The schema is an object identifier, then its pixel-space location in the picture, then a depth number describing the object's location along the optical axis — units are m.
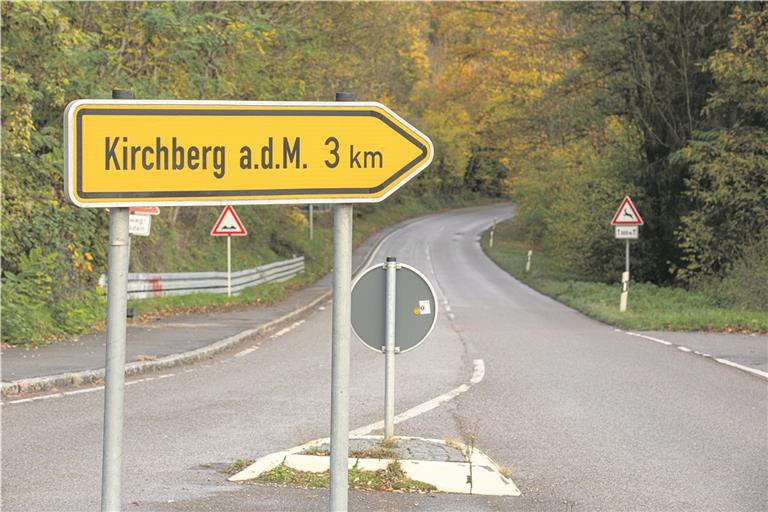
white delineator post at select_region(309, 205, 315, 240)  49.76
